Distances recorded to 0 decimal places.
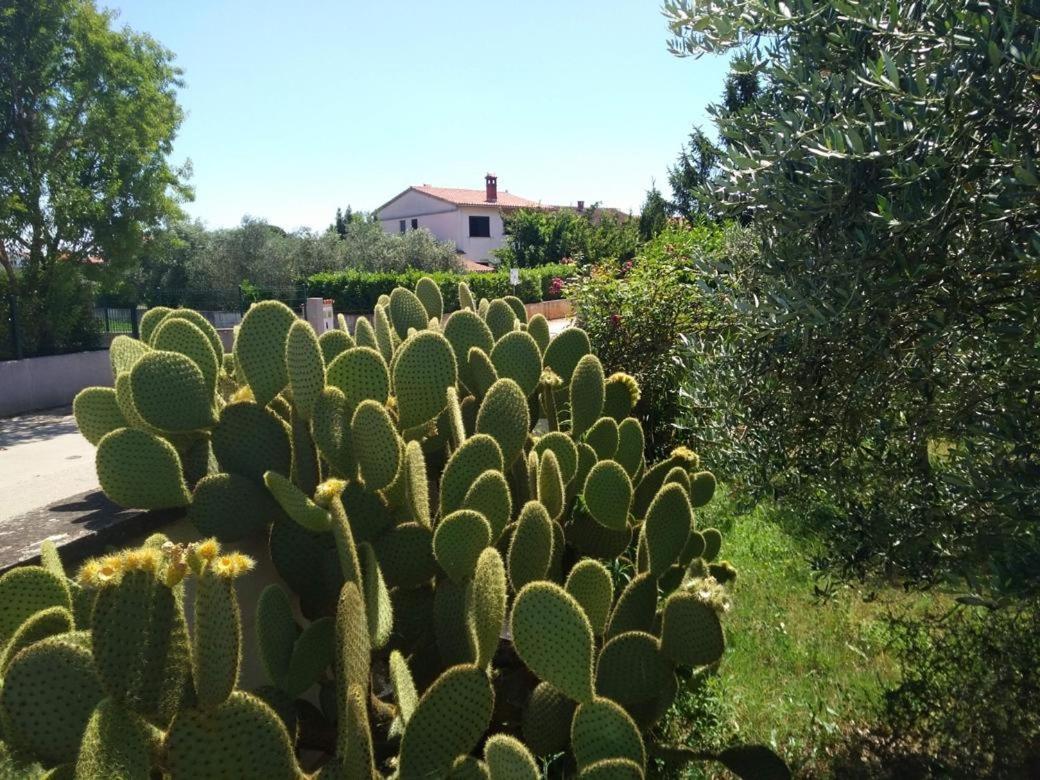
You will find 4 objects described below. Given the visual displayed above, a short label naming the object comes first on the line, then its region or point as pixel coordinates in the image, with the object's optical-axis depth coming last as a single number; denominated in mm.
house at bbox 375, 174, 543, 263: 47344
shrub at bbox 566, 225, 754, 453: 7793
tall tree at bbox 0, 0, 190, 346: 12984
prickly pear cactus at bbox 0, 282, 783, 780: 1623
